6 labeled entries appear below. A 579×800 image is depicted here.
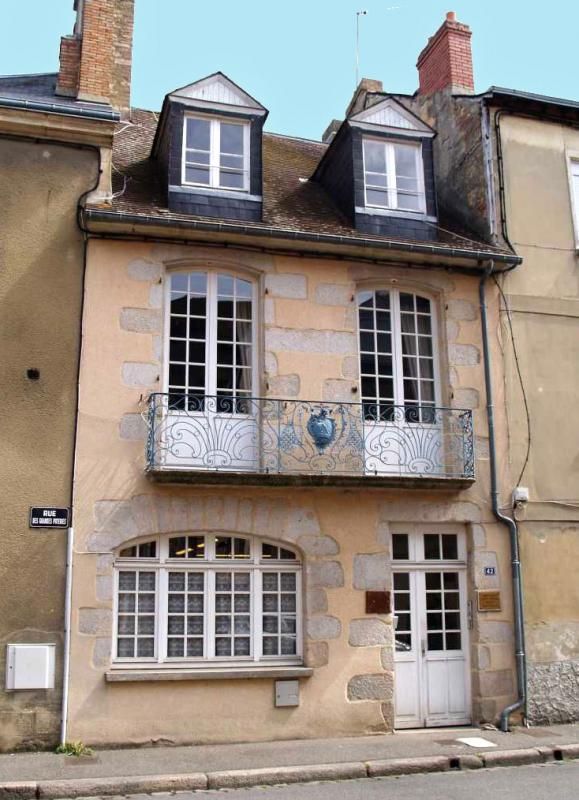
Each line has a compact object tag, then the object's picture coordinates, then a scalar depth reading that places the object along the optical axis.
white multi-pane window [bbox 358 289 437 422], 10.04
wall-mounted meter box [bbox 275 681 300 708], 8.75
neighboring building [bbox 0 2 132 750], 8.14
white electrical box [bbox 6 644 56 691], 8.05
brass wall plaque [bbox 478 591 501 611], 9.61
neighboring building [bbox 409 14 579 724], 9.79
